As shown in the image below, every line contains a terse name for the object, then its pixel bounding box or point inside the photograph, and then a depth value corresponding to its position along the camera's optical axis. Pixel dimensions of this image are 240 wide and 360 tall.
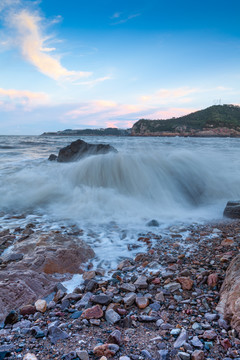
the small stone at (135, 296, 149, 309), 2.21
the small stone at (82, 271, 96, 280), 2.87
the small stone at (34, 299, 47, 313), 2.19
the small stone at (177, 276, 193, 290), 2.46
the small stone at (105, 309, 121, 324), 1.99
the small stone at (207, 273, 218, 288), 2.46
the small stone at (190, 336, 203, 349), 1.62
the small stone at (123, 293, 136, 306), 2.26
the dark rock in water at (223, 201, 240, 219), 5.11
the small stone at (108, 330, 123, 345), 1.69
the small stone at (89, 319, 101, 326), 1.95
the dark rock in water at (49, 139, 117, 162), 12.29
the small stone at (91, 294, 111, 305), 2.25
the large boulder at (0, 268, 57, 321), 2.25
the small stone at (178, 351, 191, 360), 1.52
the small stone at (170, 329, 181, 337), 1.78
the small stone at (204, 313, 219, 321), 1.91
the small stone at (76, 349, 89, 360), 1.54
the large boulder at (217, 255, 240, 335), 1.77
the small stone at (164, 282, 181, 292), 2.47
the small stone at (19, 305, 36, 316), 2.13
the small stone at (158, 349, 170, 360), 1.55
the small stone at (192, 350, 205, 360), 1.50
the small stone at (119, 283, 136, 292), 2.51
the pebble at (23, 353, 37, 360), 1.54
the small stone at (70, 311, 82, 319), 2.06
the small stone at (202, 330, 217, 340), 1.69
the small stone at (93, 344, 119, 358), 1.58
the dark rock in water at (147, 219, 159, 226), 4.97
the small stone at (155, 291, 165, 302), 2.31
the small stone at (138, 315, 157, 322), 2.00
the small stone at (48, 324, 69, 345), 1.75
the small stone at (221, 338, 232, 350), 1.59
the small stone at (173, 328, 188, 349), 1.64
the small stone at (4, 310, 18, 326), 2.00
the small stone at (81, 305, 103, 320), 2.04
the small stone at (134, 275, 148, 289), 2.58
